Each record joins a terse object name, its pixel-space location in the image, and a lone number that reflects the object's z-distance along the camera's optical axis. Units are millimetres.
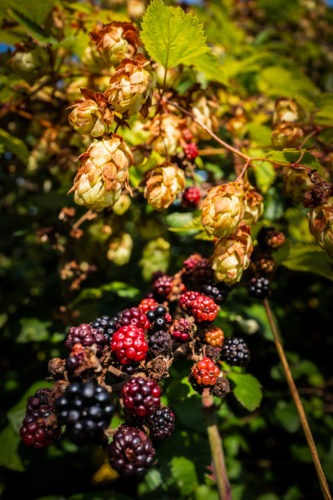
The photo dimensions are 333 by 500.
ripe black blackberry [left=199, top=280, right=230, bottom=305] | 248
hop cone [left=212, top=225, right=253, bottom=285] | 239
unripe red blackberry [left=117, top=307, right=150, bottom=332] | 223
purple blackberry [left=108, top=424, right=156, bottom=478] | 189
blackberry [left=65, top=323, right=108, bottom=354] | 204
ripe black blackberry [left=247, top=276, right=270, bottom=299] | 273
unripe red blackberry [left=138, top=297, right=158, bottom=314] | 248
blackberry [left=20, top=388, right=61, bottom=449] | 195
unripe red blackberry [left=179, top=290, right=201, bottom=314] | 241
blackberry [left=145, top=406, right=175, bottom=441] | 203
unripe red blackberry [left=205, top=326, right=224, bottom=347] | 246
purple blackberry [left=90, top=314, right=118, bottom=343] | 222
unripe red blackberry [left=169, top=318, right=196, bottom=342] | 226
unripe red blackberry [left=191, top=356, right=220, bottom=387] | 223
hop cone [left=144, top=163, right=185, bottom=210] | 253
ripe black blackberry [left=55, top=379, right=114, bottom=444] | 184
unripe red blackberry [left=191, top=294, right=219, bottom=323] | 235
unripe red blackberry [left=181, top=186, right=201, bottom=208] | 289
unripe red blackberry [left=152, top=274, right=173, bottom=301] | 261
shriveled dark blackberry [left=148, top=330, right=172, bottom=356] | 214
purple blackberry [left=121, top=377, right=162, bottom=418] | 194
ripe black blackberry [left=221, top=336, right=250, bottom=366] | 250
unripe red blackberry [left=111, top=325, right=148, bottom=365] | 207
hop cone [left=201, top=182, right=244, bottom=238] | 226
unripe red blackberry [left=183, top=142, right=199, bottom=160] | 283
